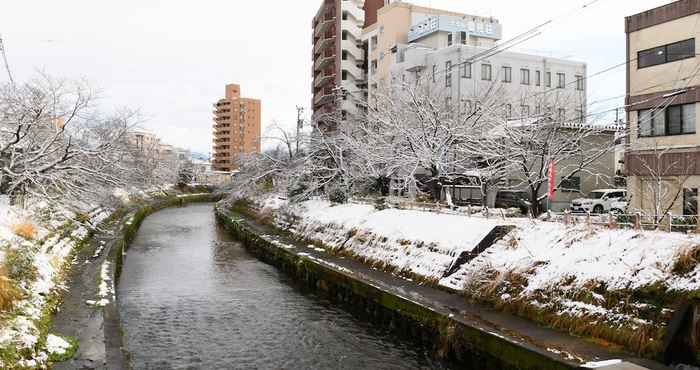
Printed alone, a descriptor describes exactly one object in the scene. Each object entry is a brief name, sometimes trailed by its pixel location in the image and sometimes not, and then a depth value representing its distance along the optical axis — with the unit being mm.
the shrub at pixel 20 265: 10086
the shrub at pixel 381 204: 20484
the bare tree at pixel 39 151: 16625
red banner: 15614
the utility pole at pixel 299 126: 31572
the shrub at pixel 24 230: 13984
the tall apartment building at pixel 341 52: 49094
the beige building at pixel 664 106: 17906
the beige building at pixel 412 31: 40000
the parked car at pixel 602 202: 24242
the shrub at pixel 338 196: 25078
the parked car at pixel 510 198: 26417
